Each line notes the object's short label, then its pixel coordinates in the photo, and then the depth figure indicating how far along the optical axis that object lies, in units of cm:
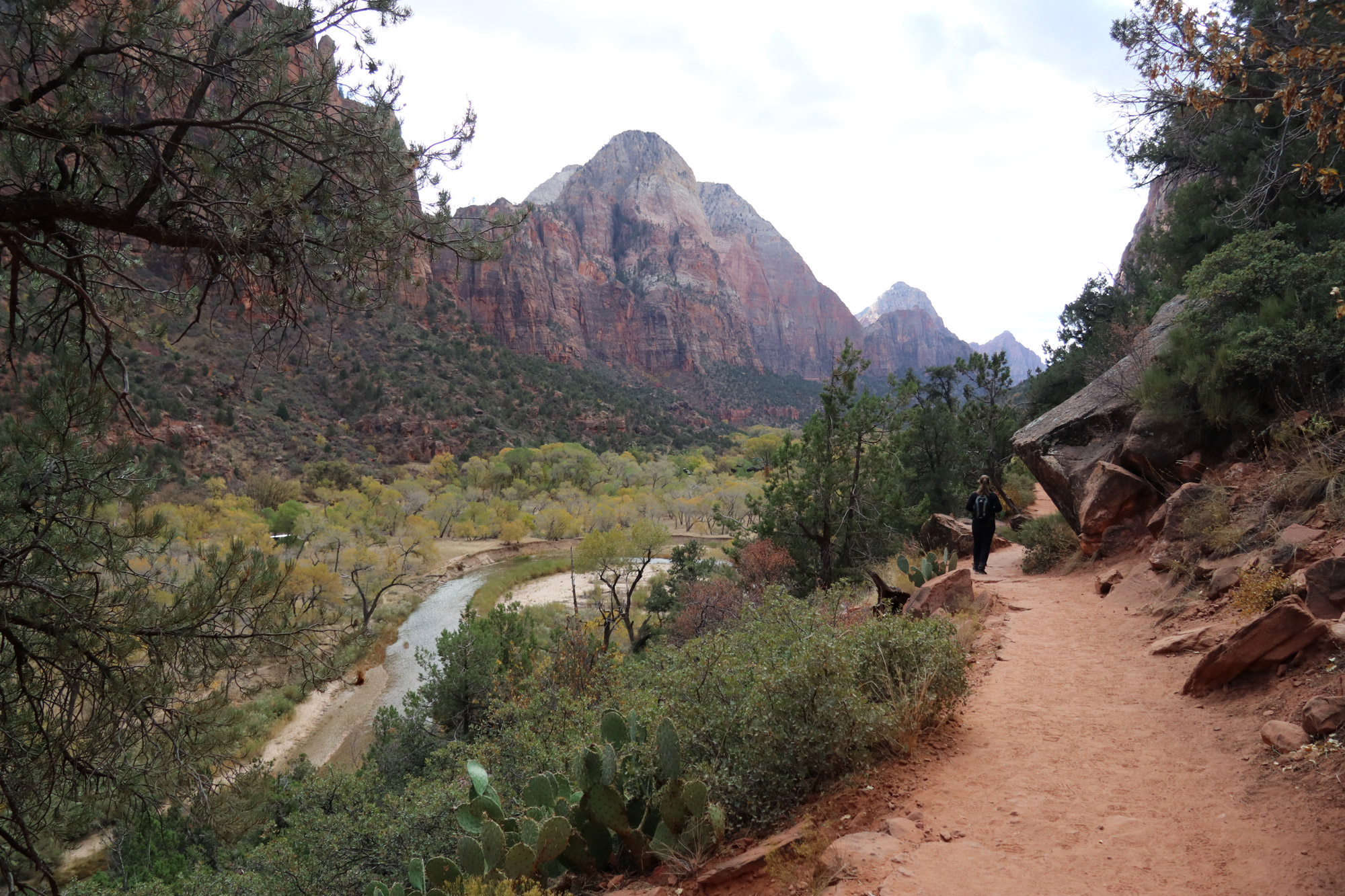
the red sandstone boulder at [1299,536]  571
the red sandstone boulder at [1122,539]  919
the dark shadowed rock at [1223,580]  610
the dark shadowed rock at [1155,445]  929
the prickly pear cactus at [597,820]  417
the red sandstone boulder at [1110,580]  835
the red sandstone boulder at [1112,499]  941
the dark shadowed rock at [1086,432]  1052
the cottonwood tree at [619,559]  2350
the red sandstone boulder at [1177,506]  790
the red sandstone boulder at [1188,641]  570
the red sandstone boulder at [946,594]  818
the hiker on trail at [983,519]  1029
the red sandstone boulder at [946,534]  1376
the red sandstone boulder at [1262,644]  448
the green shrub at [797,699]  452
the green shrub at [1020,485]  1911
